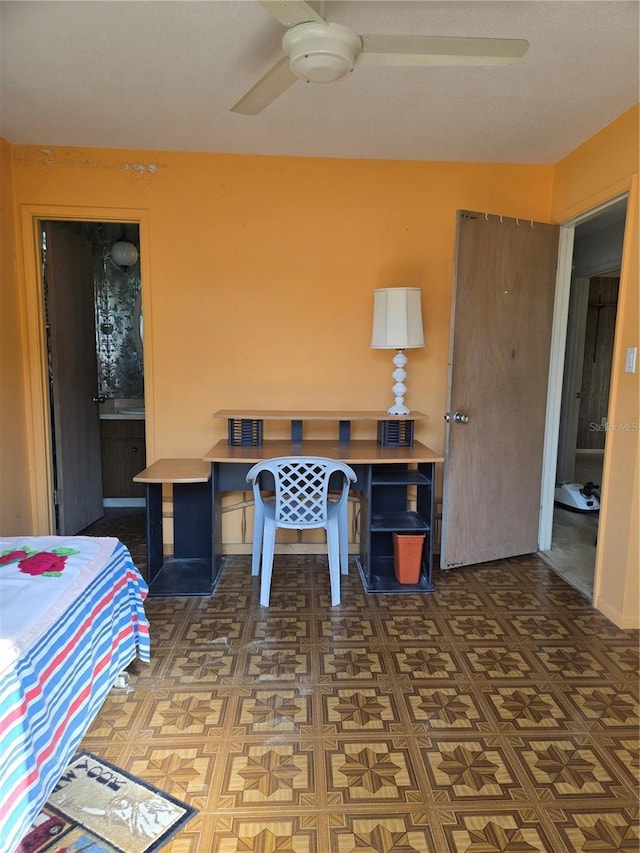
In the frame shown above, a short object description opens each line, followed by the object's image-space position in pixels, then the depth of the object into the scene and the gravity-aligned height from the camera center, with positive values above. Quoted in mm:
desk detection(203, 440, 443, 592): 2955 -679
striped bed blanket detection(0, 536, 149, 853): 1134 -781
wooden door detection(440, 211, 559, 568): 3037 -84
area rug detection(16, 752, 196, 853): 1382 -1280
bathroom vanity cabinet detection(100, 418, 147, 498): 4406 -795
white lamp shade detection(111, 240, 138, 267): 4223 +893
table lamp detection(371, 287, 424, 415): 3021 +288
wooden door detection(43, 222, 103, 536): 3463 -116
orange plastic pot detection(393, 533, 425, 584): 2996 -1089
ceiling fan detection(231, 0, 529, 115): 1562 +987
